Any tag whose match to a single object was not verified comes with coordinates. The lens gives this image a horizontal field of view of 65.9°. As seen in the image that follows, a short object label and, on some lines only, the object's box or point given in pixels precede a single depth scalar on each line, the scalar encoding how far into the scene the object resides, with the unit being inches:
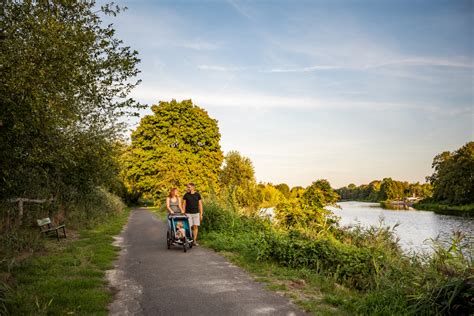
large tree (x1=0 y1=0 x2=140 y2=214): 264.5
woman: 490.8
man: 497.0
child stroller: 450.0
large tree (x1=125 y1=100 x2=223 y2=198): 1588.3
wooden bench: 503.9
